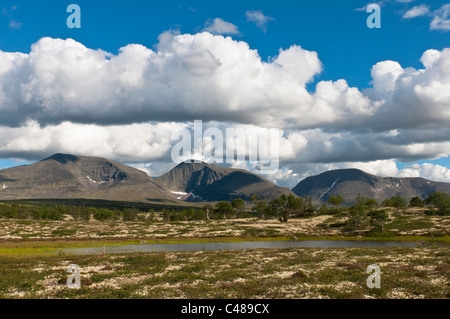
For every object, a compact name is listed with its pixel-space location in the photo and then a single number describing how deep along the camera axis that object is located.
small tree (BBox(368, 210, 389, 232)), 108.44
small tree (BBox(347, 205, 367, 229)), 119.38
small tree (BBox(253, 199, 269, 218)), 182.69
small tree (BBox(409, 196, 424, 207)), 188.52
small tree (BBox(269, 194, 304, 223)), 170.12
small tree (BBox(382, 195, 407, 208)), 181.38
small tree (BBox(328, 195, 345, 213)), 180.30
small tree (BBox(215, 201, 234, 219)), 199.12
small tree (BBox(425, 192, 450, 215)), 140.98
